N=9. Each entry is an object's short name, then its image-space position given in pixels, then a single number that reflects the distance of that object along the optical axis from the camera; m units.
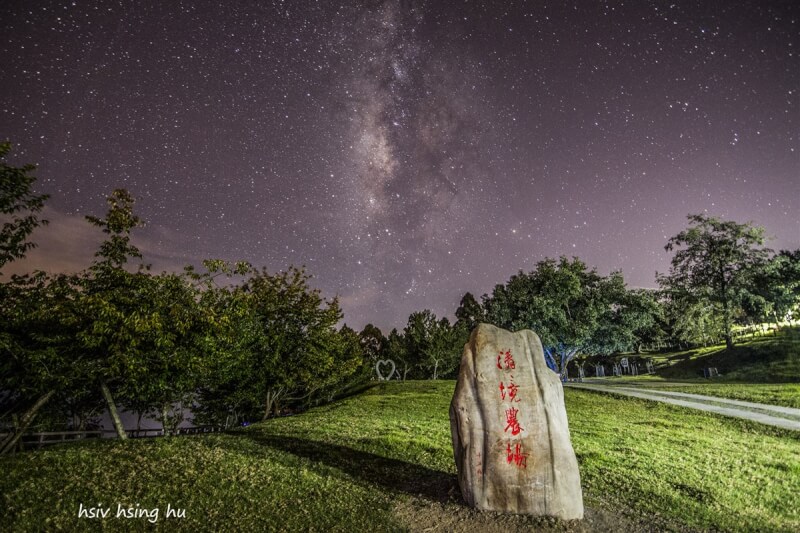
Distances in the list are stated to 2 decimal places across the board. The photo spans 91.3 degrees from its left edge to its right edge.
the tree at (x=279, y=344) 24.97
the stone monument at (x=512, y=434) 7.82
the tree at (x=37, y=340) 11.51
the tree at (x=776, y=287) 41.28
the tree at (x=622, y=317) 38.50
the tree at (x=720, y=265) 42.34
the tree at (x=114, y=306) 11.94
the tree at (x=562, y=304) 37.91
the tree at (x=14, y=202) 9.95
